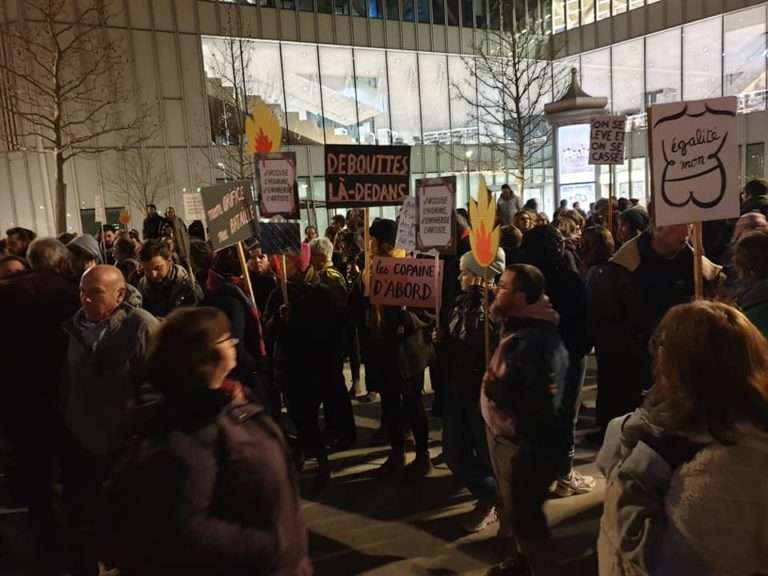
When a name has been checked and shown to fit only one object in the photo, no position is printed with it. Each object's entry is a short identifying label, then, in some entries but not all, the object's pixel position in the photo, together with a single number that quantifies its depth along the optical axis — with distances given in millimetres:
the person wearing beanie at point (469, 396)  3986
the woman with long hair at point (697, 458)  1590
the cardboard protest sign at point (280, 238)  4914
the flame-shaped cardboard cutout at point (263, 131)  5555
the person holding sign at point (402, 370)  4859
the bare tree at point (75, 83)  19172
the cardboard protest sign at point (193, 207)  11330
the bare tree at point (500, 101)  26672
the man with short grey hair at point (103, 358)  3283
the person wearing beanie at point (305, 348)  4859
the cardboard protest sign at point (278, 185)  5469
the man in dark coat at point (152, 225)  11992
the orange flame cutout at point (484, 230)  3895
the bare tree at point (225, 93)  23094
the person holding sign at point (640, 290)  4523
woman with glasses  1707
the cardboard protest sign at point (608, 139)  9000
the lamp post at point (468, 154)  27642
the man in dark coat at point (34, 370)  3717
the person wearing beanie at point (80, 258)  5094
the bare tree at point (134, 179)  21797
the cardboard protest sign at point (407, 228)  5711
